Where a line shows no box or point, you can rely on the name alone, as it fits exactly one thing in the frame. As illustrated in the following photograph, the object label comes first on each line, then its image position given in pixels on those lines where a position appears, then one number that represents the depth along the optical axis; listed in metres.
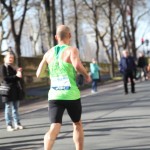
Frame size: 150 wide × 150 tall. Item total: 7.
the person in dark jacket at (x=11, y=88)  11.27
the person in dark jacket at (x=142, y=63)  34.09
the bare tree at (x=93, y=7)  48.29
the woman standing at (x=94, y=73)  25.69
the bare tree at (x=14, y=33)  25.22
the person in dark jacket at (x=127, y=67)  21.20
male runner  6.93
